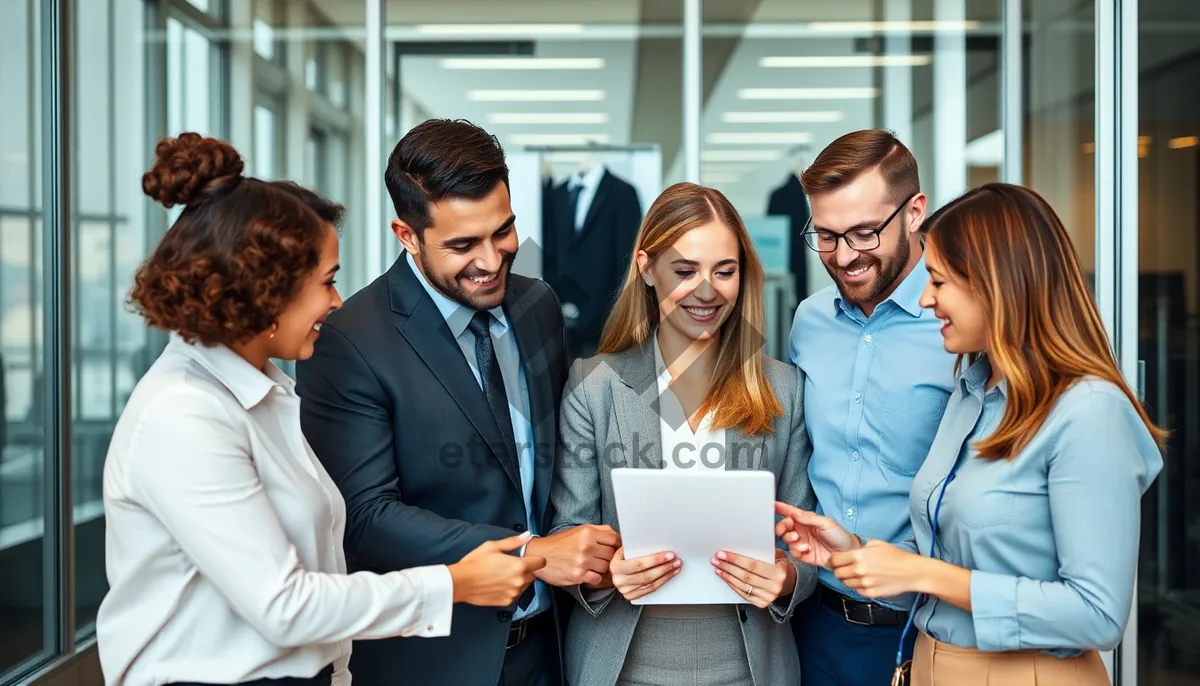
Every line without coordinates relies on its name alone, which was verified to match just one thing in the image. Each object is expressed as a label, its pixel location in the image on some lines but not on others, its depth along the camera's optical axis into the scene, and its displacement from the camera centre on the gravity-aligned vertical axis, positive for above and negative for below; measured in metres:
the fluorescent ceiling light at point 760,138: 4.84 +0.99
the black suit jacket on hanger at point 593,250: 4.81 +0.45
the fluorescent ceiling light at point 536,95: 4.98 +1.22
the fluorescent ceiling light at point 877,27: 4.90 +1.54
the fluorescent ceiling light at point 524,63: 4.98 +1.38
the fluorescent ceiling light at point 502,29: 4.95 +1.55
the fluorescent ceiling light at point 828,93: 4.95 +1.22
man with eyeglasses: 2.16 -0.08
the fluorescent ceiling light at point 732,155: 4.83 +0.90
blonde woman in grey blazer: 2.11 -0.17
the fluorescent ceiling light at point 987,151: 4.68 +0.90
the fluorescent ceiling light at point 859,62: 4.93 +1.37
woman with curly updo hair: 1.48 -0.21
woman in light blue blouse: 1.62 -0.23
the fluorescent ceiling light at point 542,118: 4.97 +1.11
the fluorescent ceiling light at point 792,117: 4.86 +1.10
